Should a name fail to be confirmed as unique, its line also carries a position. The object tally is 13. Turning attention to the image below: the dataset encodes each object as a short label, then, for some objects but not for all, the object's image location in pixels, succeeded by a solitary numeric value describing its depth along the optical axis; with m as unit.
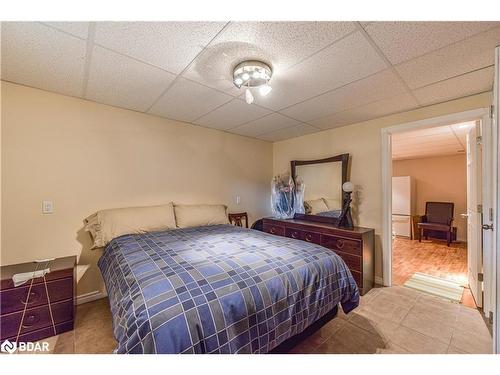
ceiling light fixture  1.50
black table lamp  2.75
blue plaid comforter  0.92
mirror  3.06
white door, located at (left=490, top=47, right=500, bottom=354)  1.19
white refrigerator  5.43
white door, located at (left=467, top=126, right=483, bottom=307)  2.14
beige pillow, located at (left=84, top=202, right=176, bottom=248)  2.07
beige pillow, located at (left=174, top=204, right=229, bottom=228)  2.65
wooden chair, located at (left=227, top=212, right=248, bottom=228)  3.44
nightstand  1.53
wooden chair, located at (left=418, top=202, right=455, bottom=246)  4.68
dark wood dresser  2.38
